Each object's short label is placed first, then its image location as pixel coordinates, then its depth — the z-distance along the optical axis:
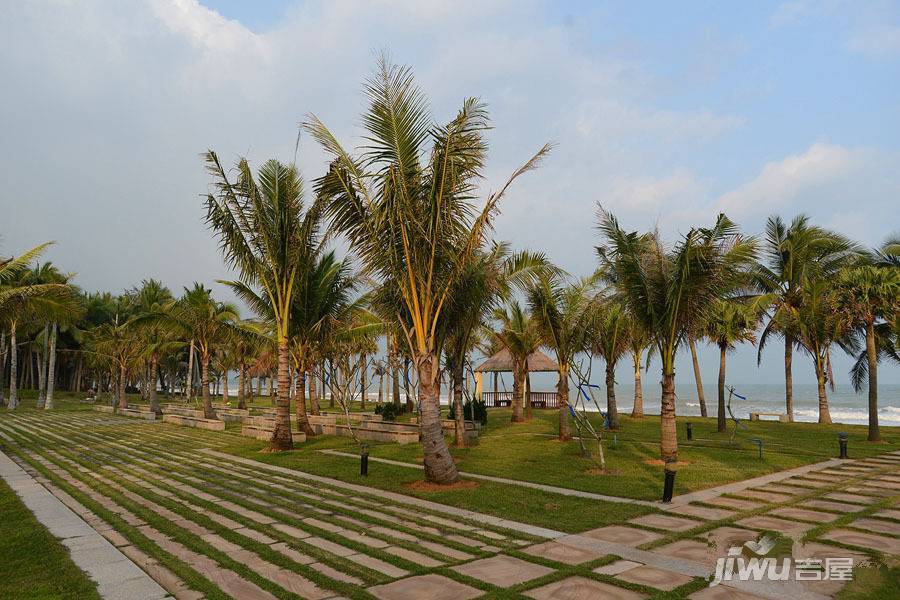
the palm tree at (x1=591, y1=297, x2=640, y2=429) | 19.58
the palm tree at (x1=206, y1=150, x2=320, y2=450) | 15.22
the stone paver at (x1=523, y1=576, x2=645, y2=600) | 5.00
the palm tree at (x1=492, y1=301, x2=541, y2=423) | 24.48
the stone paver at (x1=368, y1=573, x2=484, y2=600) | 5.01
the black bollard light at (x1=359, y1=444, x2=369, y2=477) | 11.63
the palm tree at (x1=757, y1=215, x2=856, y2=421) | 23.34
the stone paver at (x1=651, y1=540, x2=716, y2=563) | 6.11
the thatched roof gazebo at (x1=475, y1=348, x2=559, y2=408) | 32.19
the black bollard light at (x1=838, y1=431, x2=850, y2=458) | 13.81
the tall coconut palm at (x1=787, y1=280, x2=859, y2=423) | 21.02
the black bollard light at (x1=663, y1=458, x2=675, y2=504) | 8.84
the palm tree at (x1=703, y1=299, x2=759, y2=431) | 25.53
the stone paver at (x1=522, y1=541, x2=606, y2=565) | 6.04
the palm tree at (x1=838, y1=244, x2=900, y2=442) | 17.94
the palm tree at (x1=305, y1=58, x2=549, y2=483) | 10.49
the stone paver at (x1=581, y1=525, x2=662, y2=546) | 6.82
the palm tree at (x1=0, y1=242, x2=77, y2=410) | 14.49
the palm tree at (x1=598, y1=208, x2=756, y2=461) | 12.29
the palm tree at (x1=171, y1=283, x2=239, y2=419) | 25.45
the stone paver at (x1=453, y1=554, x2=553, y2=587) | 5.43
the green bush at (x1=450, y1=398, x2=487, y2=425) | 23.78
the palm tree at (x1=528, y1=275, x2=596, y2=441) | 16.22
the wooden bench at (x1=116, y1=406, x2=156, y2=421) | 30.30
